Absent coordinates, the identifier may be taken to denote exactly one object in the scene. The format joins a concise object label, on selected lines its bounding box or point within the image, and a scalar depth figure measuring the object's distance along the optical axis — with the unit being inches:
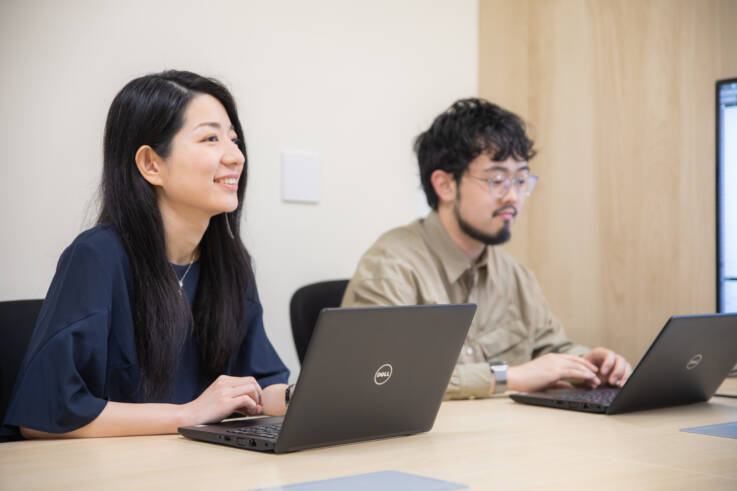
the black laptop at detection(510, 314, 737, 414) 56.5
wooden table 36.9
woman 51.8
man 82.8
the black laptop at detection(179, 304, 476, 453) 41.9
